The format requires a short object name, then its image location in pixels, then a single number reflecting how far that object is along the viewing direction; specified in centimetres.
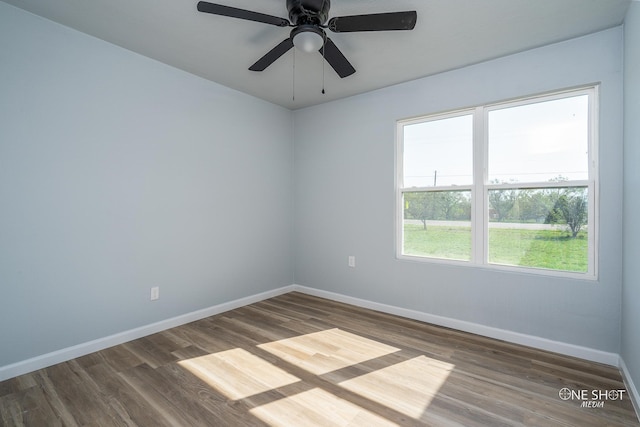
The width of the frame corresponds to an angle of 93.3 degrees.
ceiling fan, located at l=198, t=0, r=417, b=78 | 173
